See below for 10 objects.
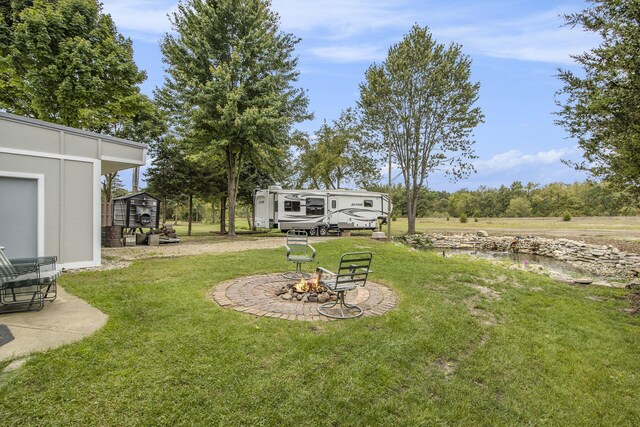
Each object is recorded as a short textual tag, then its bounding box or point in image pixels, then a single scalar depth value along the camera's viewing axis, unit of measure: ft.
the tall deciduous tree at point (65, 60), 34.78
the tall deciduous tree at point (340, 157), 82.17
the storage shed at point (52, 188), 20.40
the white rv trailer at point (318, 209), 57.77
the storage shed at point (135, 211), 44.14
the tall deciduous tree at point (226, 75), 45.68
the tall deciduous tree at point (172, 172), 60.95
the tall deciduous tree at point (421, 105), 67.26
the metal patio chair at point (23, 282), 14.17
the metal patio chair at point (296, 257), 20.76
